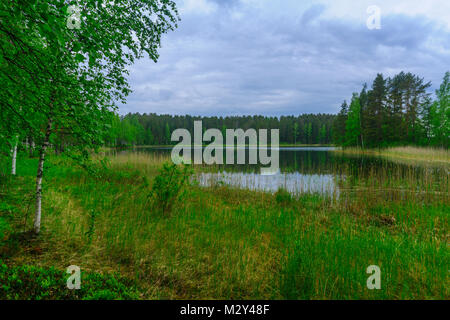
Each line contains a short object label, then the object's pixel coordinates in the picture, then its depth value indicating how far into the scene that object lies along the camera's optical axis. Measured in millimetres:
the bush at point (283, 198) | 7855
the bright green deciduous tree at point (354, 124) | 39969
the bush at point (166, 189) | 5430
